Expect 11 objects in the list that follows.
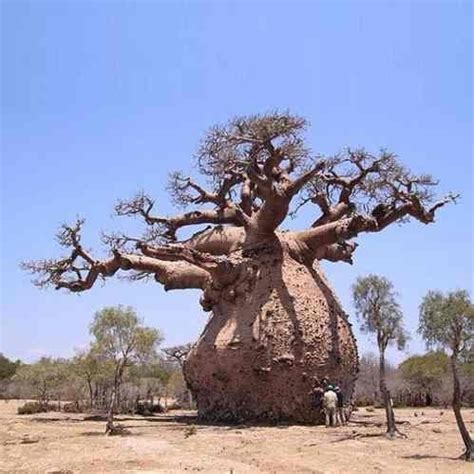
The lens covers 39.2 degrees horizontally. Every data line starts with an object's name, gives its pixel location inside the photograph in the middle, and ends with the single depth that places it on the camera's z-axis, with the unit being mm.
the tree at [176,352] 20656
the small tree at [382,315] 11555
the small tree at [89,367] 29223
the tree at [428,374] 32647
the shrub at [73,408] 22902
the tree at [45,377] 35969
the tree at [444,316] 19016
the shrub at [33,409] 22188
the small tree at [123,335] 22094
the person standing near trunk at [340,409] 14070
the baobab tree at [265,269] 14234
